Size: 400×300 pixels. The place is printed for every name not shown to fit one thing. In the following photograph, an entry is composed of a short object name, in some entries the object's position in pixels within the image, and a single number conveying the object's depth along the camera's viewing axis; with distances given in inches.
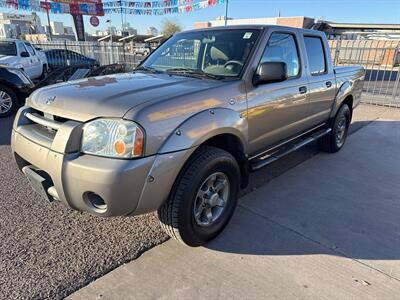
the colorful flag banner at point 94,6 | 809.5
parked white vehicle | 413.2
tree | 2866.9
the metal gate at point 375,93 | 377.8
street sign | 962.1
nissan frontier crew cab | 82.0
